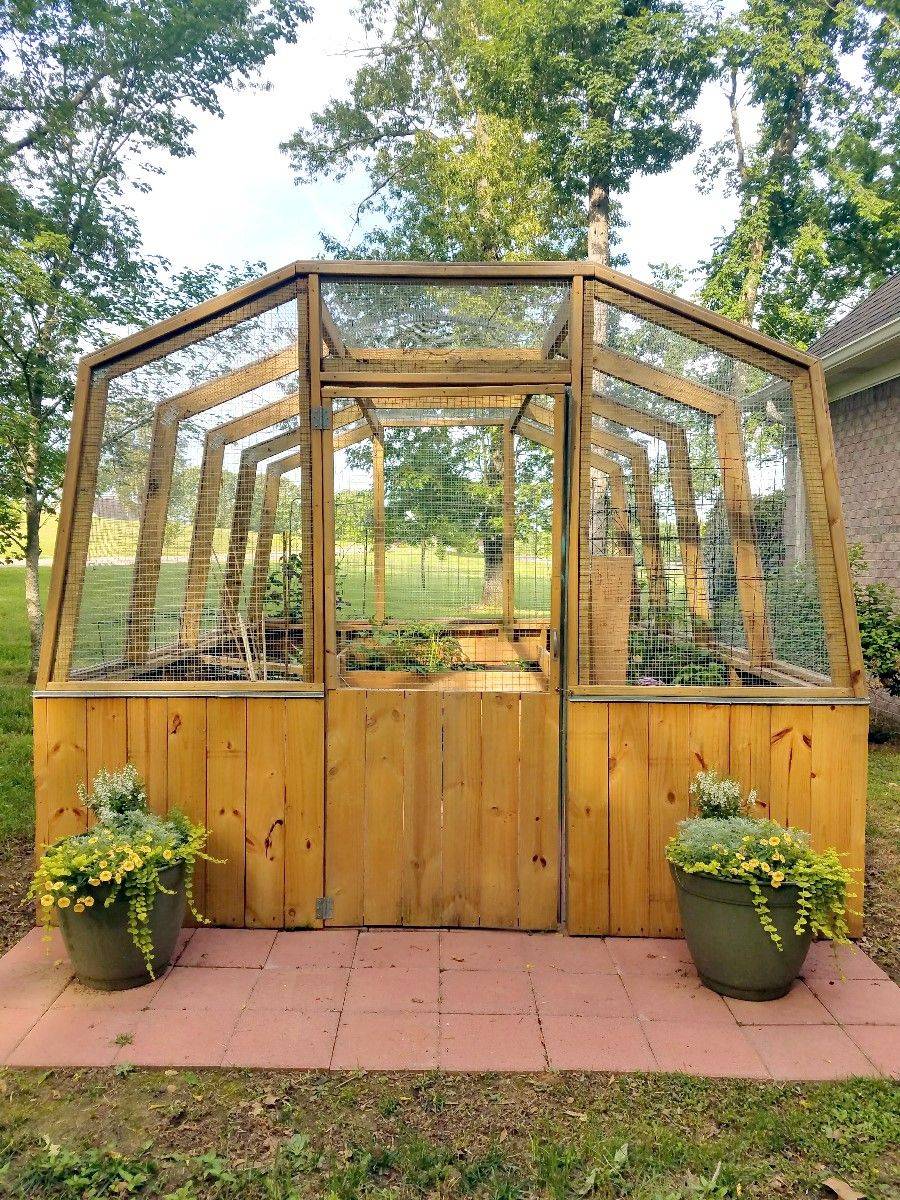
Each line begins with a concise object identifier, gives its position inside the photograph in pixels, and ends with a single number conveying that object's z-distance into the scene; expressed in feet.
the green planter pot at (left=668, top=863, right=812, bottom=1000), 8.39
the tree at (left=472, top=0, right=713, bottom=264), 38.24
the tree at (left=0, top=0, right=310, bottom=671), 25.66
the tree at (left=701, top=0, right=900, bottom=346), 39.78
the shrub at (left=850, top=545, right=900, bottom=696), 20.10
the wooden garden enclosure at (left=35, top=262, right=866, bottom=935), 10.08
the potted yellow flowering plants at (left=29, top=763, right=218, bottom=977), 8.30
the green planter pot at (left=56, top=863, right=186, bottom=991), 8.51
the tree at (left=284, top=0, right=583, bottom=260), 42.16
